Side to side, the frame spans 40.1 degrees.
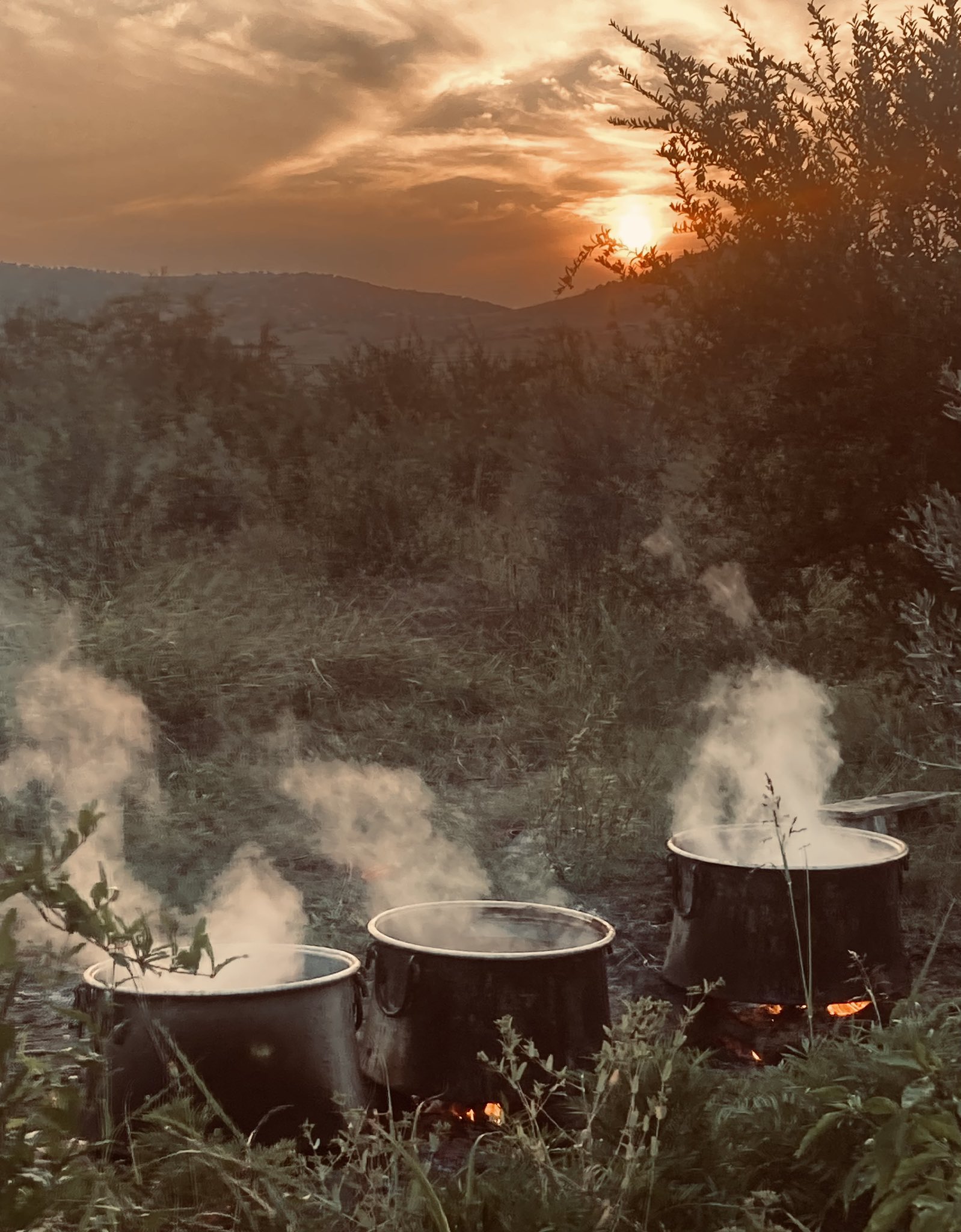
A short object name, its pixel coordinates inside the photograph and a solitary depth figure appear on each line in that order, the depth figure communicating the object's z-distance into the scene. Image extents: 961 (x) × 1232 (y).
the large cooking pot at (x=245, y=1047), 2.51
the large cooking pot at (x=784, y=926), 3.73
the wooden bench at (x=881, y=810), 5.09
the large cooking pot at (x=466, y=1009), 2.93
